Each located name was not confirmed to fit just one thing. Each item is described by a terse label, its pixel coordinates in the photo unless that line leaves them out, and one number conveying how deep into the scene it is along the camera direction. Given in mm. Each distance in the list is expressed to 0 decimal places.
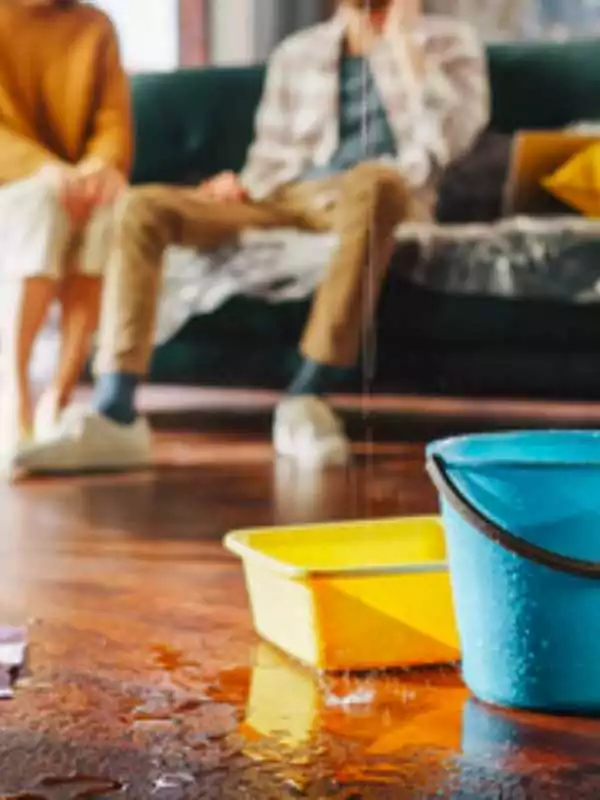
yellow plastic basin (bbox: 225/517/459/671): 1412
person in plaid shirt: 2979
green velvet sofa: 2969
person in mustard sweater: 2977
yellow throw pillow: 3078
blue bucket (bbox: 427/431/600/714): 1231
